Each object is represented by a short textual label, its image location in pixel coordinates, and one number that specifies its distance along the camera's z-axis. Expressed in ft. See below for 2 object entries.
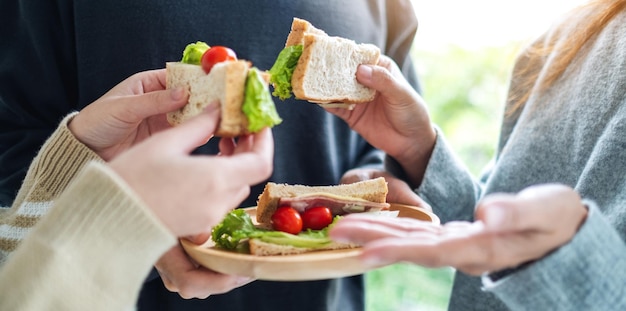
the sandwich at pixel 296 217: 1.72
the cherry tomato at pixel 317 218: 1.89
